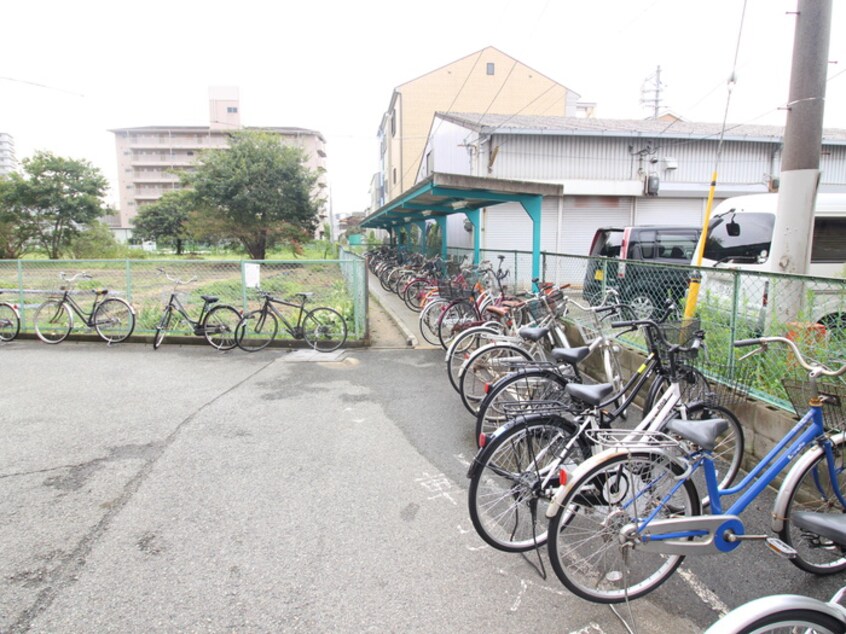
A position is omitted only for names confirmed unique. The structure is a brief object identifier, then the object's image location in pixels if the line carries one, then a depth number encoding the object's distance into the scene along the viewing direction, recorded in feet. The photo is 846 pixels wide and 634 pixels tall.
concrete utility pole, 12.83
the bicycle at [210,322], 23.72
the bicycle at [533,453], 8.04
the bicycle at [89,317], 24.70
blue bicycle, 6.73
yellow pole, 14.32
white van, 18.58
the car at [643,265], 18.42
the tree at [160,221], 133.59
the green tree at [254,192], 71.05
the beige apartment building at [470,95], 88.12
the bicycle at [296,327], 23.43
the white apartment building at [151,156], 200.54
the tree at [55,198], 73.61
